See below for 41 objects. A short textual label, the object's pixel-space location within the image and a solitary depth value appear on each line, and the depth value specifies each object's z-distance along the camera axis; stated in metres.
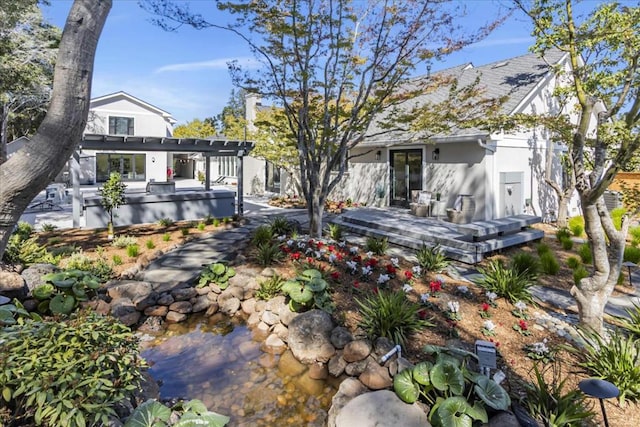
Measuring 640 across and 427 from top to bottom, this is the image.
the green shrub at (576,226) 10.02
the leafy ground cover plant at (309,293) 5.50
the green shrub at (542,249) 8.05
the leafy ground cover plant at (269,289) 6.27
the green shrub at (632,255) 7.78
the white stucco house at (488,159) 11.17
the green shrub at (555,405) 3.19
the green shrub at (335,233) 9.14
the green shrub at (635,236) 9.00
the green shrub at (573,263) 7.26
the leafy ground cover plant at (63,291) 5.32
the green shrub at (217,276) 6.72
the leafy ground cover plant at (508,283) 5.62
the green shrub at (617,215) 10.38
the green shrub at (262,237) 8.43
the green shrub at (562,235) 9.27
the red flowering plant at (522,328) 4.79
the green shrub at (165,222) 11.12
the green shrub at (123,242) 8.46
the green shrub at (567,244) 8.84
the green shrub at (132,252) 7.77
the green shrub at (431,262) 6.96
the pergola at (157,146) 10.44
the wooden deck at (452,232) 8.24
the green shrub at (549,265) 7.16
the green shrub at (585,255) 7.68
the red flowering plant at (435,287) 5.64
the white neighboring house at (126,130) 27.17
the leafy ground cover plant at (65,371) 2.47
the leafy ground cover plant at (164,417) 2.74
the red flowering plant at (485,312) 5.16
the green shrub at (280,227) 9.43
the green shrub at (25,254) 6.50
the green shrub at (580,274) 6.22
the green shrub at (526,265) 6.45
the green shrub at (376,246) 7.89
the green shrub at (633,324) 4.48
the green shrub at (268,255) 7.37
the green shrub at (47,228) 9.85
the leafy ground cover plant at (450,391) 3.18
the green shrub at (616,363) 3.58
